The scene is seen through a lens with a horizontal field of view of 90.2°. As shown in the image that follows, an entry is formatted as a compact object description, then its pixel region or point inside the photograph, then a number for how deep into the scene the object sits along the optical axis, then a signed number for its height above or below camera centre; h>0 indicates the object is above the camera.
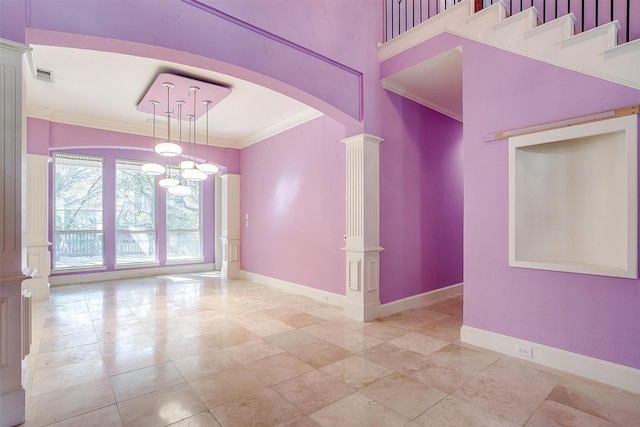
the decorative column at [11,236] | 2.03 -0.14
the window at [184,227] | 7.99 -0.36
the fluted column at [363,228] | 4.16 -0.21
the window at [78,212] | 6.61 +0.03
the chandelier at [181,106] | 4.20 +1.69
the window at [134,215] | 7.30 -0.04
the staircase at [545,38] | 2.52 +1.57
